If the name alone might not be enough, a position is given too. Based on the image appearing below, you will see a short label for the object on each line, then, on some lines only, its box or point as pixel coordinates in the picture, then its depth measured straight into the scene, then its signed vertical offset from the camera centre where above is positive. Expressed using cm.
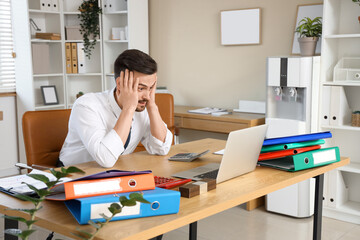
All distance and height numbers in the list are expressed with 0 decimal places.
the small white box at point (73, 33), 507 +35
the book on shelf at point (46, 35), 491 +31
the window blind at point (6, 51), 500 +15
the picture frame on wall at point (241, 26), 422 +35
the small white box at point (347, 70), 342 -5
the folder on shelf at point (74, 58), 507 +7
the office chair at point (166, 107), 350 -34
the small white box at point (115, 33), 512 +35
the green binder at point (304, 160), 195 -44
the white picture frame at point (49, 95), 502 -34
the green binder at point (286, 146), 198 -37
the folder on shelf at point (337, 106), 348 -33
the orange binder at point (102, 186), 129 -37
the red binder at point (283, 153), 198 -40
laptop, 171 -37
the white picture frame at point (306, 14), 379 +42
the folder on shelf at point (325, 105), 353 -33
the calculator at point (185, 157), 217 -45
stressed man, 209 -28
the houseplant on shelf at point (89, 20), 507 +50
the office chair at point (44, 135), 245 -39
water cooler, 343 -35
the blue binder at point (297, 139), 197 -33
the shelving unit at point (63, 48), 486 +18
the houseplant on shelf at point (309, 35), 356 +23
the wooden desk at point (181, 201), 125 -46
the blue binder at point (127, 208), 124 -41
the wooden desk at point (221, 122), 378 -51
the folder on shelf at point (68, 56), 506 +9
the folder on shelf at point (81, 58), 510 +7
